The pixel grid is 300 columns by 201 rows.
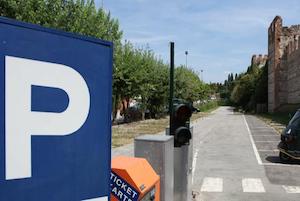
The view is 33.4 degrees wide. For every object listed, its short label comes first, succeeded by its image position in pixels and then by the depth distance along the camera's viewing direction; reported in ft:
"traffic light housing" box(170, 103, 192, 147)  22.41
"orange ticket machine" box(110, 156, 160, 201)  13.94
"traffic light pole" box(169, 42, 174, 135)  22.59
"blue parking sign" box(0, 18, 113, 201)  8.42
